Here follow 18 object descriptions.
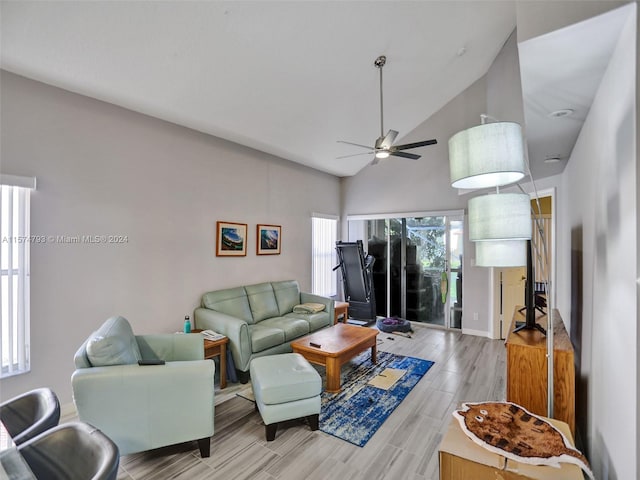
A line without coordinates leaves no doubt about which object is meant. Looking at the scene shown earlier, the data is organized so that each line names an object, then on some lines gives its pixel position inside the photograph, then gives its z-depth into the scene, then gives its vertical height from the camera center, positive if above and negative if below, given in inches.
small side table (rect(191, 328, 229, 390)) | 127.5 -48.2
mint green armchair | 76.1 -40.8
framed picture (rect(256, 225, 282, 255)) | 187.9 +0.7
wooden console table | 75.4 -34.8
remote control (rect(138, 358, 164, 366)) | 83.3 -34.0
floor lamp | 52.2 +9.1
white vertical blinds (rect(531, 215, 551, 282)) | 170.8 +2.0
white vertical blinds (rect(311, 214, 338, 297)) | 236.0 -10.8
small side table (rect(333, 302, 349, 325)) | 197.6 -47.3
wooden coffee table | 124.6 -46.1
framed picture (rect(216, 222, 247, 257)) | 163.8 +0.5
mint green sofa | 132.3 -40.8
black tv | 94.3 -19.3
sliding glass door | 214.7 -18.2
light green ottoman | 93.4 -48.3
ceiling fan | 129.1 +40.7
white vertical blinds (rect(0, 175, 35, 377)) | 96.4 -11.0
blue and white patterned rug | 100.8 -62.4
